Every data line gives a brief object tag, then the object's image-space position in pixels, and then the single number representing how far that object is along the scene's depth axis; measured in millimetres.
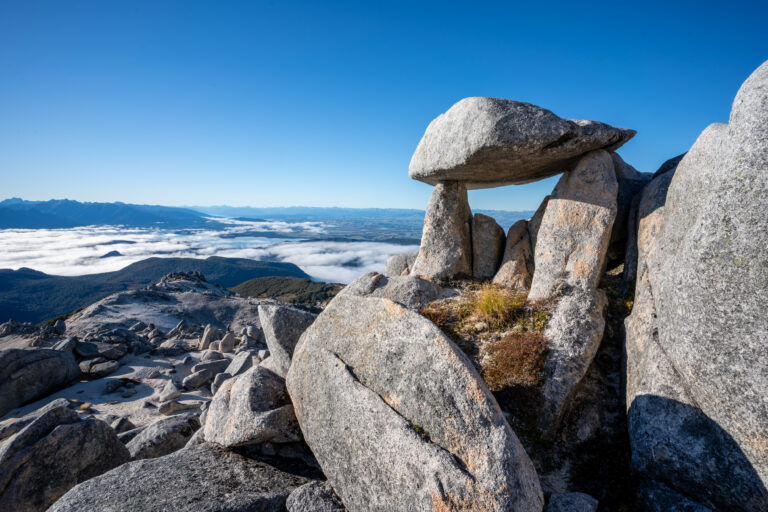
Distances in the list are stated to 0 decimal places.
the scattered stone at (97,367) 18797
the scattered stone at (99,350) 20344
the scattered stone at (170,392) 15634
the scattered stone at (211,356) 21547
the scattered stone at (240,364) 16531
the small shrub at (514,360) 8508
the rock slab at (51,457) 8102
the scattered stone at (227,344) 23812
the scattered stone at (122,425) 12756
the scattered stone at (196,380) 17016
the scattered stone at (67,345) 19841
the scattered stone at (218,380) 16688
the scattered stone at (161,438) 10438
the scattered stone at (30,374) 15672
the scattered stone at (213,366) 18641
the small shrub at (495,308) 10289
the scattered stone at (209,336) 25516
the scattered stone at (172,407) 14680
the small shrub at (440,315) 10809
